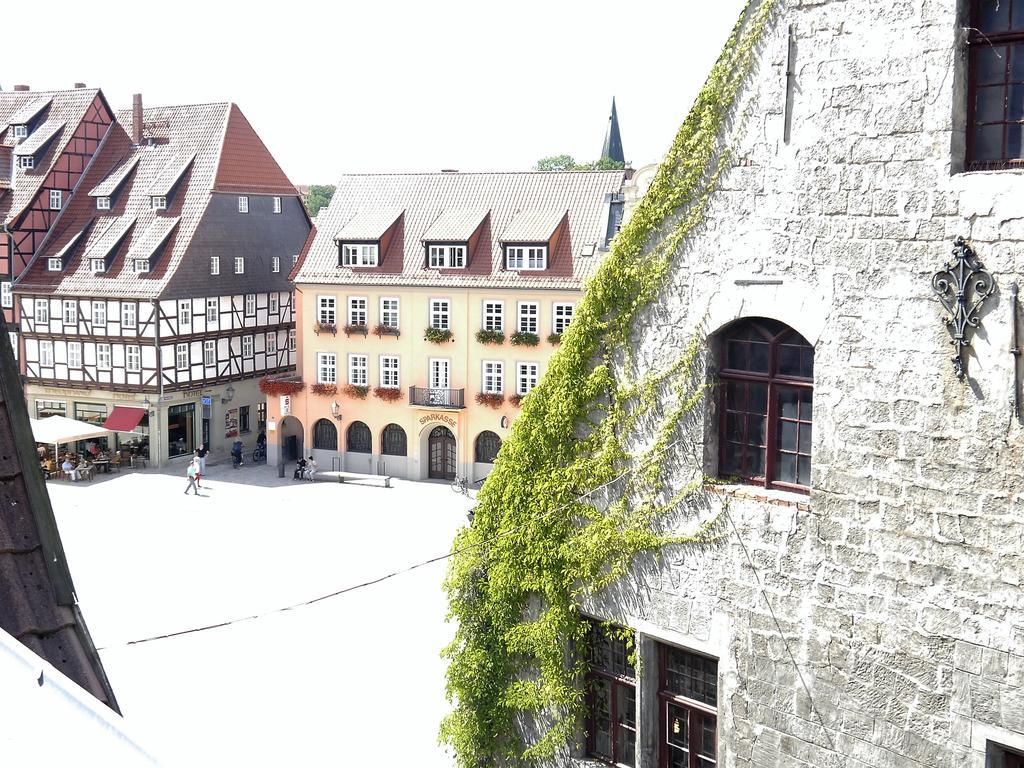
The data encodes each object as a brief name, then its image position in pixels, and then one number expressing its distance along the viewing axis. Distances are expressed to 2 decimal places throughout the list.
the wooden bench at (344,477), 39.94
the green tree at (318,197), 99.16
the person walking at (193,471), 37.22
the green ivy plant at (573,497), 7.80
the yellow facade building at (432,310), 37.56
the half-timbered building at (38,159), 44.16
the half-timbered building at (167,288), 41.34
